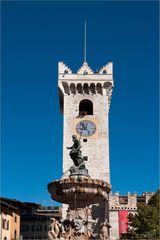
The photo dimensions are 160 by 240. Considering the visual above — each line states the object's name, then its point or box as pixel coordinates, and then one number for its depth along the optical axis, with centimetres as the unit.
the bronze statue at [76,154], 2457
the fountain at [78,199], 2203
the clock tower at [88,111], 5031
